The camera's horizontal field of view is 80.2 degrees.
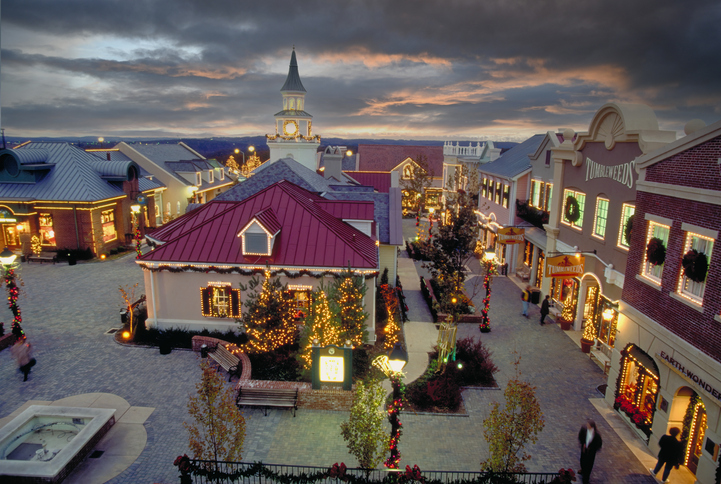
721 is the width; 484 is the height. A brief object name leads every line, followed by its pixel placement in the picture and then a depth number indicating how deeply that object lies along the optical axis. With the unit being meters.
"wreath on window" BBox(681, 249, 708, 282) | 10.76
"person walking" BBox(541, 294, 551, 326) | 21.30
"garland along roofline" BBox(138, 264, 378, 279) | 18.47
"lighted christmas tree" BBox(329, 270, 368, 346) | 15.48
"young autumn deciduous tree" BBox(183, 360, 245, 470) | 10.43
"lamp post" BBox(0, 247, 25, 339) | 16.97
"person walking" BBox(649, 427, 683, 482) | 10.91
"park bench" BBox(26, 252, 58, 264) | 31.66
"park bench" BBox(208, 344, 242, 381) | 16.23
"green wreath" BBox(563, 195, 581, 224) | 20.59
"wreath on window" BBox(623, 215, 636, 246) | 16.00
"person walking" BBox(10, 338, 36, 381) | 15.52
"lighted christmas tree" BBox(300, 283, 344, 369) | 14.83
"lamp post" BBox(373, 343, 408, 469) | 9.75
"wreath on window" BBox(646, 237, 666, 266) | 12.49
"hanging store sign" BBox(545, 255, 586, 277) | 18.91
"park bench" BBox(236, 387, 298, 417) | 14.10
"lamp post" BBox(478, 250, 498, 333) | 21.05
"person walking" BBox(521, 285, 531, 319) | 22.67
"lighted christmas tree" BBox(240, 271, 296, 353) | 16.50
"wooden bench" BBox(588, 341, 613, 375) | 17.23
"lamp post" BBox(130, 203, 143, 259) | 23.49
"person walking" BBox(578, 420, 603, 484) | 11.10
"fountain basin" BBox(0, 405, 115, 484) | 10.88
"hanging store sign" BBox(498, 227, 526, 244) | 26.77
